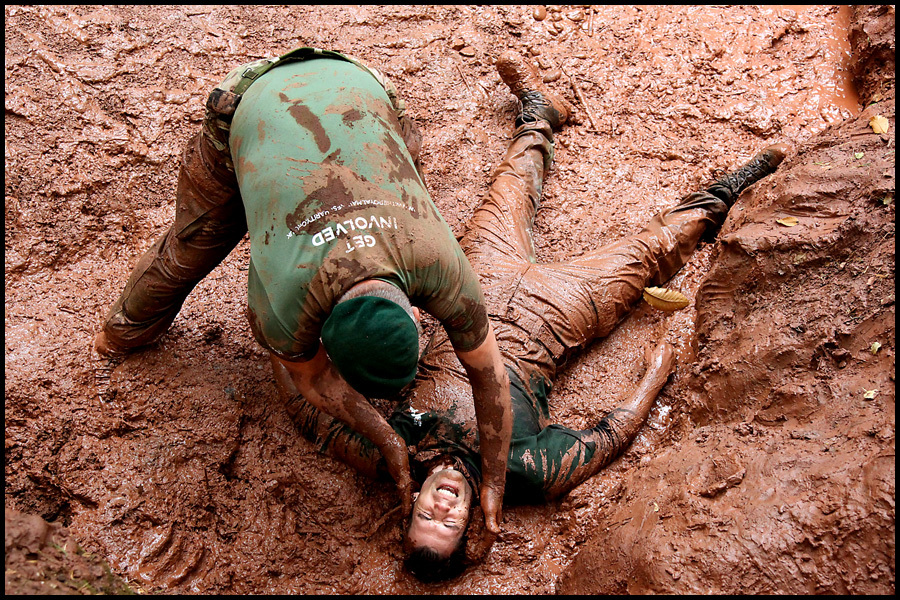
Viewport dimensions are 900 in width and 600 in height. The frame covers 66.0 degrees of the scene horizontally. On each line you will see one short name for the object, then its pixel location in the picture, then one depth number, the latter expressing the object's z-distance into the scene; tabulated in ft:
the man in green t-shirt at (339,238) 7.30
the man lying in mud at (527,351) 10.05
